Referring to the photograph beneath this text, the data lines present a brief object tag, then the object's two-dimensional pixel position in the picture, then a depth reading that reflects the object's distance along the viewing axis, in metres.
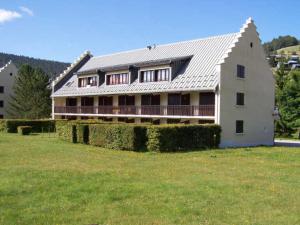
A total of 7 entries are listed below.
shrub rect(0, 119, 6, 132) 47.59
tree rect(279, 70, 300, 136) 51.34
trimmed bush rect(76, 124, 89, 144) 31.30
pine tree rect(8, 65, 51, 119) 70.62
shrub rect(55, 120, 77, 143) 32.69
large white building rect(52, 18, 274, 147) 34.34
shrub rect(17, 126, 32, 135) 43.84
